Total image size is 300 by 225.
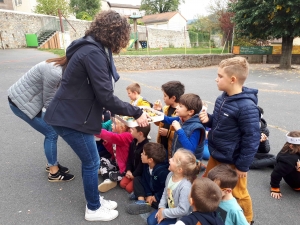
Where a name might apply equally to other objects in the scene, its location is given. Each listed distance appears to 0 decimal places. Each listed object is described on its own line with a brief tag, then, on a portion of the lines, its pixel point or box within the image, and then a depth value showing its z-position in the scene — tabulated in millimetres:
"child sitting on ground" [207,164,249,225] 2092
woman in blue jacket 2045
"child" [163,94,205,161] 2607
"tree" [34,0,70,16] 38250
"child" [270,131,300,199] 2926
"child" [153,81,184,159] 3322
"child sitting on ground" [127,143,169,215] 2791
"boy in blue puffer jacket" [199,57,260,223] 2203
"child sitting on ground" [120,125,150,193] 3146
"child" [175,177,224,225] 1810
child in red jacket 3238
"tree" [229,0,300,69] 14312
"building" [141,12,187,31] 53888
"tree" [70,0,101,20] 47344
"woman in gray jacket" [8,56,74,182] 2797
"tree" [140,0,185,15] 63697
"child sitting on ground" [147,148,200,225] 2248
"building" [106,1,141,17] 83888
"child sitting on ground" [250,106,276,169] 3670
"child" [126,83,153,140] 4126
